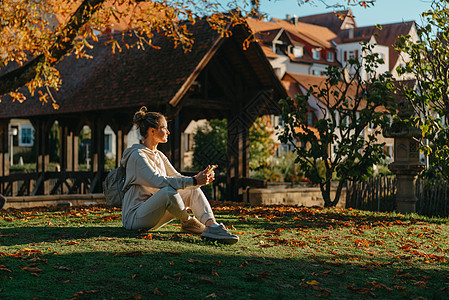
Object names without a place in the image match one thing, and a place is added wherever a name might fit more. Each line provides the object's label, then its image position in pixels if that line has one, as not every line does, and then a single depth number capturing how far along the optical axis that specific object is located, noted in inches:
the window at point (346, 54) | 2967.0
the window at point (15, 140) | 1926.7
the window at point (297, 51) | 2647.6
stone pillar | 530.0
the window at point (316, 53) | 2770.7
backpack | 330.3
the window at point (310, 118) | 2192.1
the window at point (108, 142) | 1989.4
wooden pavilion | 615.5
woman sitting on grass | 265.7
